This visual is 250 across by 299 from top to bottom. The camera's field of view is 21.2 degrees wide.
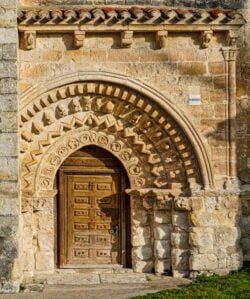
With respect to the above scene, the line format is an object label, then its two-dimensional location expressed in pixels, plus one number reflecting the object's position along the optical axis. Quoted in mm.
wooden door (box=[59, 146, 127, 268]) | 10812
